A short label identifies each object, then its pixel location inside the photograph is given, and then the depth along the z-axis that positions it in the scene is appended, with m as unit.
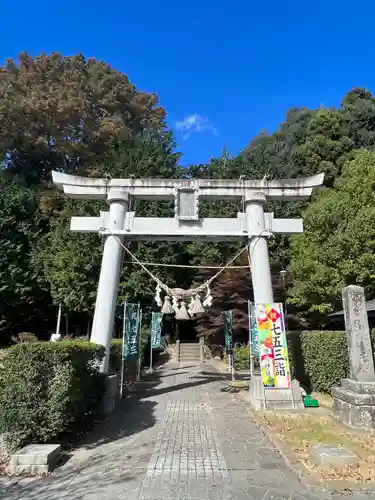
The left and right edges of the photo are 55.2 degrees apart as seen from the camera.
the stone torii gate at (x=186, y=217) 10.03
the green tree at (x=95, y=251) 19.17
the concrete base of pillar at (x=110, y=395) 8.60
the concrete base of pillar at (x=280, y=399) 8.39
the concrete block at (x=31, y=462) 4.73
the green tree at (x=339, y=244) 12.97
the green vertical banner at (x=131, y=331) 10.16
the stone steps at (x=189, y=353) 21.81
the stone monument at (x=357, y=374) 6.97
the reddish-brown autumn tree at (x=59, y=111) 23.30
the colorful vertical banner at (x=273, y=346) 8.60
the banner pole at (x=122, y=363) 9.95
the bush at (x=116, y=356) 11.12
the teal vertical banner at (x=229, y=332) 14.36
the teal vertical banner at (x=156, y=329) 16.51
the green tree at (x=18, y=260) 19.73
